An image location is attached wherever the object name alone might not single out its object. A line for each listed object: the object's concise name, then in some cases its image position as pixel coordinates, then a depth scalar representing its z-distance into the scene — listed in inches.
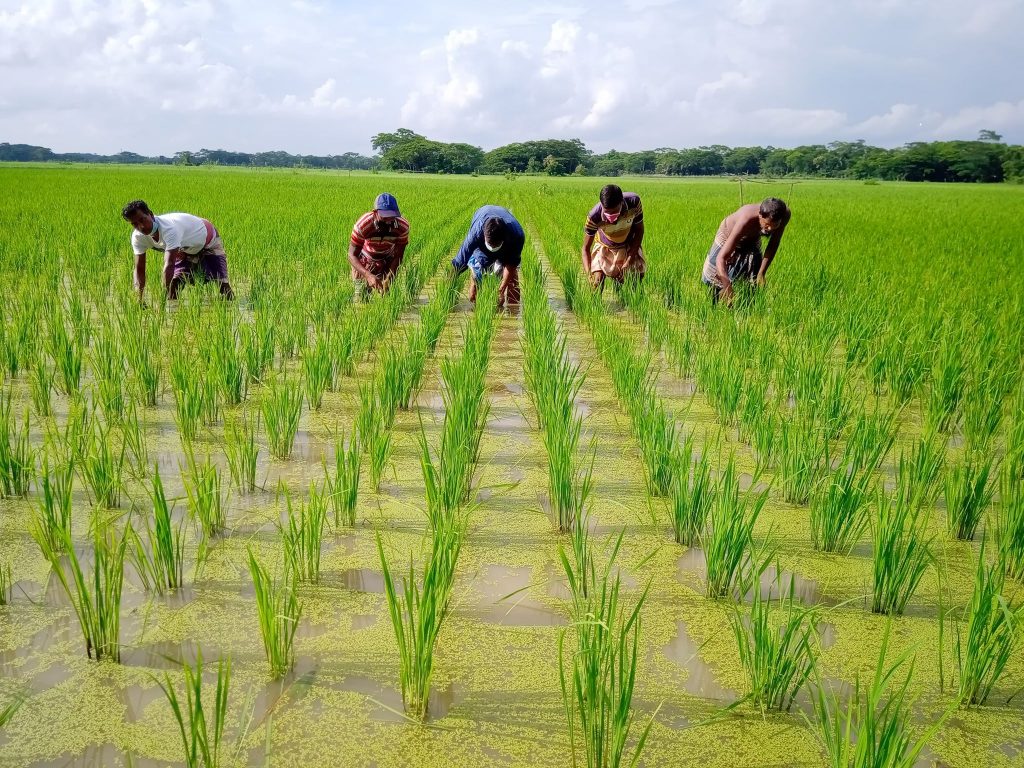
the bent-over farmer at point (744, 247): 167.9
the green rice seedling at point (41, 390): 109.7
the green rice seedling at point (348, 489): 79.6
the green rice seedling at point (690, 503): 75.7
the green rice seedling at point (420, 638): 50.1
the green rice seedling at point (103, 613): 54.7
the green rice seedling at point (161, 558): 62.5
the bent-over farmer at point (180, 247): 177.9
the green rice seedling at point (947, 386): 111.7
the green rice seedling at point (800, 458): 87.1
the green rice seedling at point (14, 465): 81.7
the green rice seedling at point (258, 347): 130.0
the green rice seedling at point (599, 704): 43.9
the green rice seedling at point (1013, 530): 68.2
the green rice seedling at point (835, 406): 102.3
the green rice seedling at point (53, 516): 63.5
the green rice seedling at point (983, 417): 99.4
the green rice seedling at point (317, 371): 116.0
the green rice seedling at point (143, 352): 118.8
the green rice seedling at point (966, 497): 77.8
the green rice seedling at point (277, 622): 53.0
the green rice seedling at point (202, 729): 41.1
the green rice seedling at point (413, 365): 122.4
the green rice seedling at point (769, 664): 50.9
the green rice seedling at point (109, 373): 100.7
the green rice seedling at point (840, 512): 74.2
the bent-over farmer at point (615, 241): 201.9
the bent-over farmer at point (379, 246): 200.2
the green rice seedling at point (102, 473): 79.0
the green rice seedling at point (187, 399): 99.7
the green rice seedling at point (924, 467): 79.9
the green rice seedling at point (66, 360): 117.8
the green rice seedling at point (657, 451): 86.3
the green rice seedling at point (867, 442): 84.5
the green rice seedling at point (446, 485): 73.3
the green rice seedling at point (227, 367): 115.8
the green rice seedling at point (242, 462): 84.3
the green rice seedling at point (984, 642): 51.3
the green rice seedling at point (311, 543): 65.7
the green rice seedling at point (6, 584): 63.5
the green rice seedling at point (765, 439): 93.1
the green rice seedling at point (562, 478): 79.9
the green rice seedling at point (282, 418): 98.3
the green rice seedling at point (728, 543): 64.2
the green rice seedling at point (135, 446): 87.0
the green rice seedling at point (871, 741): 39.5
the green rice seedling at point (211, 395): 110.0
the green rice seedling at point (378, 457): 88.4
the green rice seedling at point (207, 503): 71.8
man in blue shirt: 202.7
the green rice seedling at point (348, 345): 133.3
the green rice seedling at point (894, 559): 62.2
